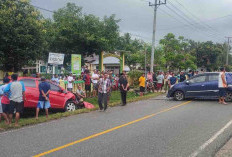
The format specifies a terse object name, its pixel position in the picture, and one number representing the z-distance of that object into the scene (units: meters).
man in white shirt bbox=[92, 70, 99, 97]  17.03
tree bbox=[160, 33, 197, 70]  37.77
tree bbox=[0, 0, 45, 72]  14.87
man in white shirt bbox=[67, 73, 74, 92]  15.47
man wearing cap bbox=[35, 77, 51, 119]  9.94
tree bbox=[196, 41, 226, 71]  55.30
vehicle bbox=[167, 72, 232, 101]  14.51
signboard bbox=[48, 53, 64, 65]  14.90
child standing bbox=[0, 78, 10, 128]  8.78
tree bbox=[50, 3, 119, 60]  25.34
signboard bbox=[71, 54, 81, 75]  16.56
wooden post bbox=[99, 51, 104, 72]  24.59
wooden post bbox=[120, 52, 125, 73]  26.62
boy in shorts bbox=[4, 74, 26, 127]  8.53
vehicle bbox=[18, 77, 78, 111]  10.70
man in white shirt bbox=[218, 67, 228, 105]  13.50
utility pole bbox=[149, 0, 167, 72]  23.69
